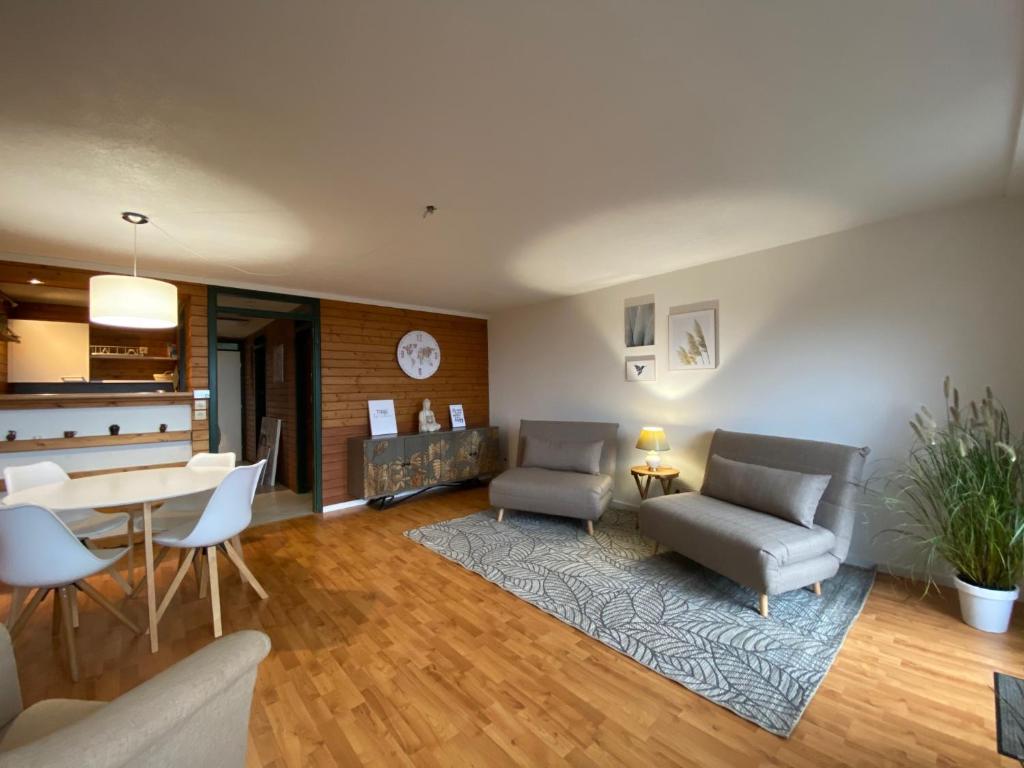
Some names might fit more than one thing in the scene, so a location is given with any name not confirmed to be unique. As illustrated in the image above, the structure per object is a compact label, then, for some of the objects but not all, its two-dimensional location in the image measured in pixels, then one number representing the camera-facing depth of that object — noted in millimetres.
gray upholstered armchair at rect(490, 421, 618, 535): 3445
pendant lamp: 2057
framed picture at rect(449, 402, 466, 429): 5168
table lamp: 3475
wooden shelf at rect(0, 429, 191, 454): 2896
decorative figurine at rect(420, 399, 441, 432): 4754
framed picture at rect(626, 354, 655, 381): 3898
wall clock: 4816
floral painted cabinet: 4117
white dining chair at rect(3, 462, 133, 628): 2312
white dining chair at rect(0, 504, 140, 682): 1684
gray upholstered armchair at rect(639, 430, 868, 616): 2219
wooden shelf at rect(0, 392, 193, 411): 2873
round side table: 3410
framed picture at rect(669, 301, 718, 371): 3455
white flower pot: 2004
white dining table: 1956
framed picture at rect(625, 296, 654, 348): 3879
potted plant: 1990
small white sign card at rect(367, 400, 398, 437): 4473
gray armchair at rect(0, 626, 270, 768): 559
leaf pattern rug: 1740
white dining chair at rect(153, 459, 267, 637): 2148
